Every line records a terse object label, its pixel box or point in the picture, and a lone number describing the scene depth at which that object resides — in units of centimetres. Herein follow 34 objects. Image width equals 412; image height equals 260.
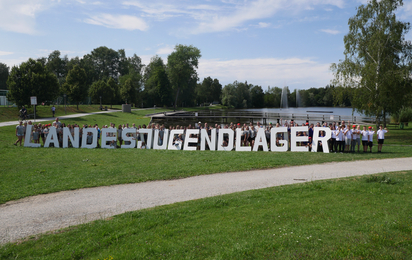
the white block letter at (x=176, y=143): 2114
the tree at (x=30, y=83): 4141
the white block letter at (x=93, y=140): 2171
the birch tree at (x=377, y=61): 3241
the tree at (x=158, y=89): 9619
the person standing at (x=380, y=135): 1941
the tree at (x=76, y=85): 5625
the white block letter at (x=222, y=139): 2047
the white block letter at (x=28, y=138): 2172
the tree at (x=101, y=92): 7106
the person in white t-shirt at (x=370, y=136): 1928
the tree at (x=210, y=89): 14744
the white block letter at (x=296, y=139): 1950
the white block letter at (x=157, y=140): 2136
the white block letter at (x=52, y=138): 2177
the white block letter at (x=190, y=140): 2085
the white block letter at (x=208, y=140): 2083
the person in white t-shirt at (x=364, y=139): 1936
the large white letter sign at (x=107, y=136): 2177
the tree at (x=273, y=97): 15125
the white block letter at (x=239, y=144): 1989
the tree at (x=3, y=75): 9975
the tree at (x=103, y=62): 11949
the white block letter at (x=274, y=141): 1980
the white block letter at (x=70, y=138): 2177
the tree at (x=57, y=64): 11051
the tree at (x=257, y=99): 14651
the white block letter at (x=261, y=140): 1992
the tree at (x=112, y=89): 7419
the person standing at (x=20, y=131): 2198
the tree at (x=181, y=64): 9325
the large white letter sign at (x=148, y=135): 2161
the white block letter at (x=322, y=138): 1902
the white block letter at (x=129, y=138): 2182
